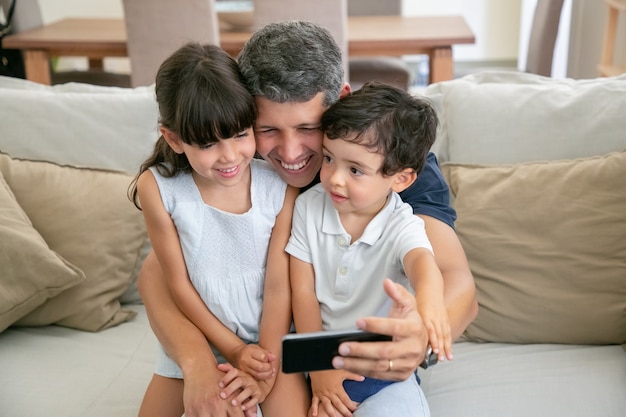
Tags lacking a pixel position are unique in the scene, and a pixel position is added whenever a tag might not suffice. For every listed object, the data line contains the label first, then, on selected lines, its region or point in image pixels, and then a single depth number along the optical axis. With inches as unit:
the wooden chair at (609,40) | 133.5
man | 50.1
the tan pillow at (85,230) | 72.8
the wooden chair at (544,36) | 128.1
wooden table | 132.3
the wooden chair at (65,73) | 148.7
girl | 52.7
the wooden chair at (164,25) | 125.7
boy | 50.2
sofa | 63.6
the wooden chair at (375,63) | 154.1
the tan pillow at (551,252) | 66.0
